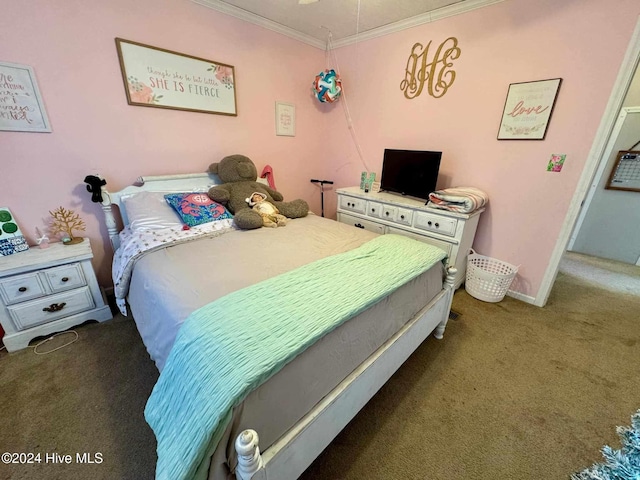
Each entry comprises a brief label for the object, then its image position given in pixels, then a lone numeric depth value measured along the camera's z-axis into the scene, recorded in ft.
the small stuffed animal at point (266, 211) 7.33
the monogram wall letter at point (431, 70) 7.68
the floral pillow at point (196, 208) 6.81
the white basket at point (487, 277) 7.50
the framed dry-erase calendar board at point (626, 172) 10.00
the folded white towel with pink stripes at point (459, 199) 6.94
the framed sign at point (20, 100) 5.39
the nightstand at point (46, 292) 5.44
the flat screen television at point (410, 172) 7.84
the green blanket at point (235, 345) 2.46
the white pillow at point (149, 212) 6.38
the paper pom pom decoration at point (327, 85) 9.65
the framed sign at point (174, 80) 6.63
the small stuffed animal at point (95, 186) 6.27
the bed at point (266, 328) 2.57
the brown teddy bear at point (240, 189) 7.50
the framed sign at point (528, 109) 6.47
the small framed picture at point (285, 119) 9.74
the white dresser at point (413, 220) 7.30
